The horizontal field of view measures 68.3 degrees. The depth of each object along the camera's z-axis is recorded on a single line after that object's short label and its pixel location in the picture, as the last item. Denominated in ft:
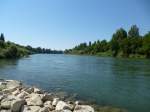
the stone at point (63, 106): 21.61
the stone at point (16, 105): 21.04
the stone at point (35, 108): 20.66
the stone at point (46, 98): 24.86
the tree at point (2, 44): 134.56
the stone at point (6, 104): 21.54
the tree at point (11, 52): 122.90
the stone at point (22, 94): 24.98
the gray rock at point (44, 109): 20.45
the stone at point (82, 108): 21.74
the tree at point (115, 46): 183.34
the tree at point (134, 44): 166.22
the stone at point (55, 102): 23.21
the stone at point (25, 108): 20.75
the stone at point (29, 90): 29.18
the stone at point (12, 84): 32.38
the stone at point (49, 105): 22.06
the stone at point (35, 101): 22.62
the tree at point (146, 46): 156.65
